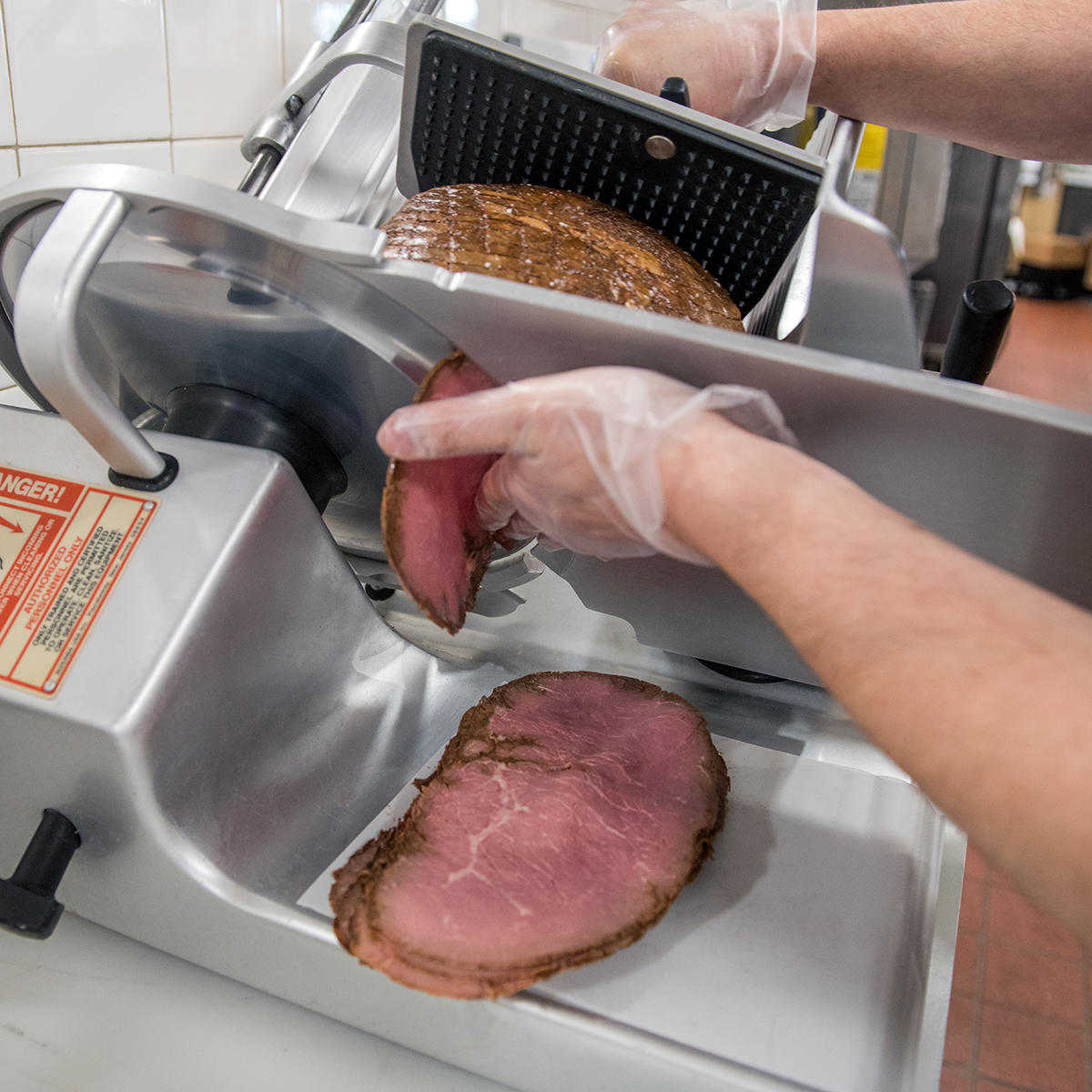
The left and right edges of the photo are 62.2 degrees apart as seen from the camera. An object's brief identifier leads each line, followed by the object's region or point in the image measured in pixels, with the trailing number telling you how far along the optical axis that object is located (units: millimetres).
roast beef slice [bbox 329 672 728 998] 631
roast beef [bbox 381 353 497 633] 653
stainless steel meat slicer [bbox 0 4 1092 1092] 616
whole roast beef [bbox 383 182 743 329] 748
